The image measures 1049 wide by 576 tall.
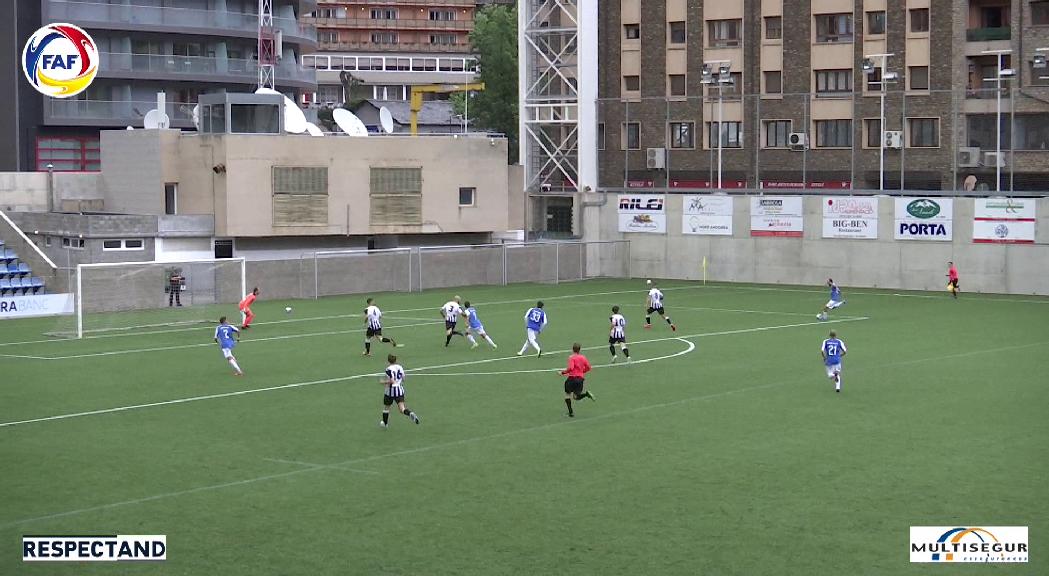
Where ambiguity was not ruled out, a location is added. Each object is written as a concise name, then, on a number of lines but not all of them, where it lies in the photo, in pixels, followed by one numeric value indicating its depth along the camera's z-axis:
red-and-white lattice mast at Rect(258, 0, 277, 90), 82.75
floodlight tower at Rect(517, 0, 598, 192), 78.94
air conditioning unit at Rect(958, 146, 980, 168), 69.00
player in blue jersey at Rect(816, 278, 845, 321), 52.72
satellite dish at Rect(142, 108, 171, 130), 70.75
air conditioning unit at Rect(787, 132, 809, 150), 74.19
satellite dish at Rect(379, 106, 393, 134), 75.50
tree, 122.19
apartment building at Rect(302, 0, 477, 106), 156.50
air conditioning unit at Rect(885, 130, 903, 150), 69.50
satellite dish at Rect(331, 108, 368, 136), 70.06
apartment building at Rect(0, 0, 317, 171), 85.19
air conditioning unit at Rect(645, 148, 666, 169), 78.69
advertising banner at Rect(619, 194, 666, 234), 72.31
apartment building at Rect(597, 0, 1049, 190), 69.56
